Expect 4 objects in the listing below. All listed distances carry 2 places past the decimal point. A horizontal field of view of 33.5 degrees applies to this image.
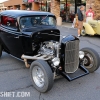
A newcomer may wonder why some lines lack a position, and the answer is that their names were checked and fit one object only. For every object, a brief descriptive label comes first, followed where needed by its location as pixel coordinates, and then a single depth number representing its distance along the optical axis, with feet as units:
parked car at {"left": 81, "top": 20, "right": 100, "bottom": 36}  33.27
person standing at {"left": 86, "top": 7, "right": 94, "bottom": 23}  38.27
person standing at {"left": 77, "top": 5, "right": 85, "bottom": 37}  32.88
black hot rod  12.50
